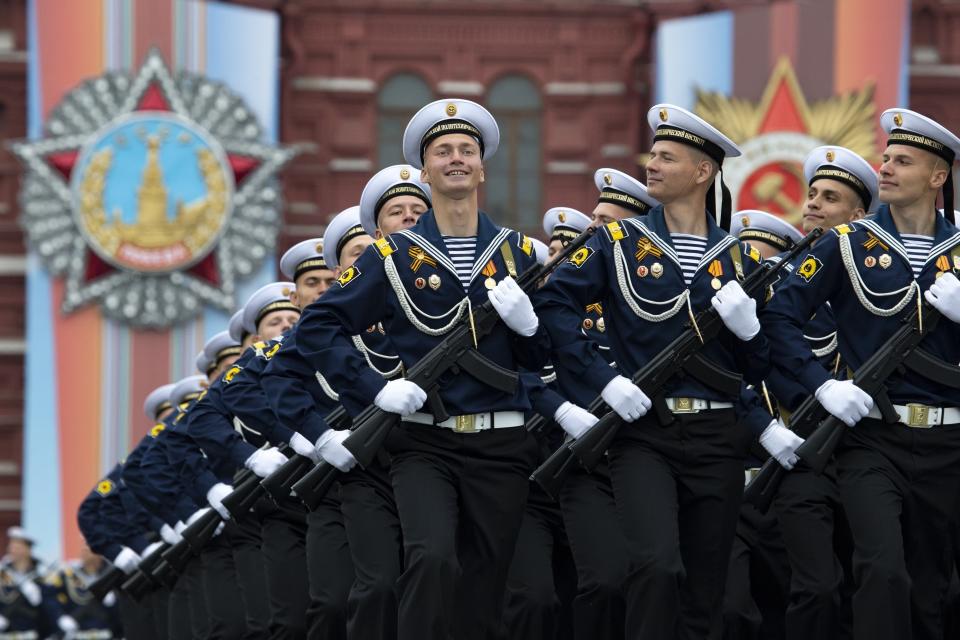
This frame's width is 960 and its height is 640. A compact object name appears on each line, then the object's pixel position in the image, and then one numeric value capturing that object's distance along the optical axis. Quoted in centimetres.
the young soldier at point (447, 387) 1579
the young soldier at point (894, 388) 1597
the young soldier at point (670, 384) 1578
